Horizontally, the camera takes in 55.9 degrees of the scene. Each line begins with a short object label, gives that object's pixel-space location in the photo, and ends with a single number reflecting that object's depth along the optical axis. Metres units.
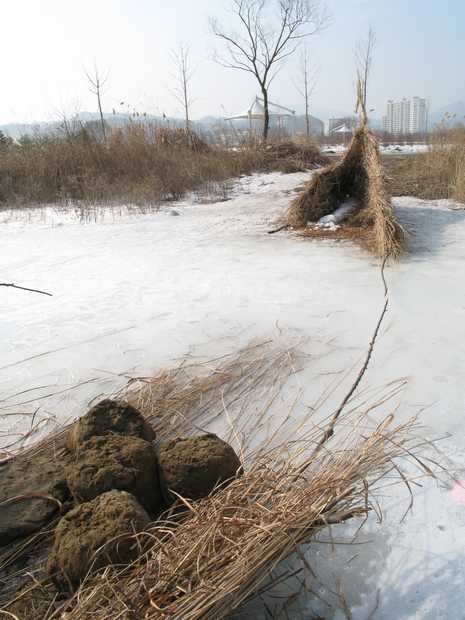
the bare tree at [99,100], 15.73
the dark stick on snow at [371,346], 1.42
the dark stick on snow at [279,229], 5.21
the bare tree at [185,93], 18.53
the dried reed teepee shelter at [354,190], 4.88
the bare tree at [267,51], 17.44
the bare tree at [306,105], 23.65
